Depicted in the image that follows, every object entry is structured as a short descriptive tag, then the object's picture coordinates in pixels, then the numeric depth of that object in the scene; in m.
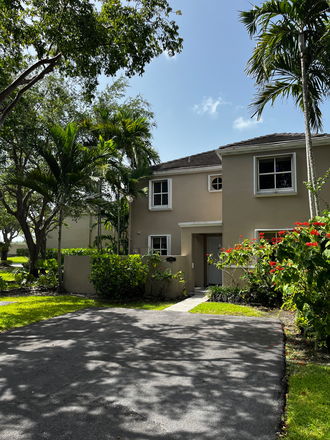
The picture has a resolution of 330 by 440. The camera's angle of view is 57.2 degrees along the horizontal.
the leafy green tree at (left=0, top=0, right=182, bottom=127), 8.29
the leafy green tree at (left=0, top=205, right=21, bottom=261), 31.03
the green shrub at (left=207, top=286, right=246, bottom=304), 10.28
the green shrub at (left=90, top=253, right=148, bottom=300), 10.37
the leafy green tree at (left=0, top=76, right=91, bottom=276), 14.12
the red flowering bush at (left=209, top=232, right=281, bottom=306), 9.49
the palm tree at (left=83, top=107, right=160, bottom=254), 14.54
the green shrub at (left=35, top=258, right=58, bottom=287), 12.81
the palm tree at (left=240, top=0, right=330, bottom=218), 9.38
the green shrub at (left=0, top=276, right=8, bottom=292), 11.79
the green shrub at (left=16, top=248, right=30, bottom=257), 38.42
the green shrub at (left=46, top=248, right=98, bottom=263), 23.83
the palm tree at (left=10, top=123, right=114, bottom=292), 11.53
